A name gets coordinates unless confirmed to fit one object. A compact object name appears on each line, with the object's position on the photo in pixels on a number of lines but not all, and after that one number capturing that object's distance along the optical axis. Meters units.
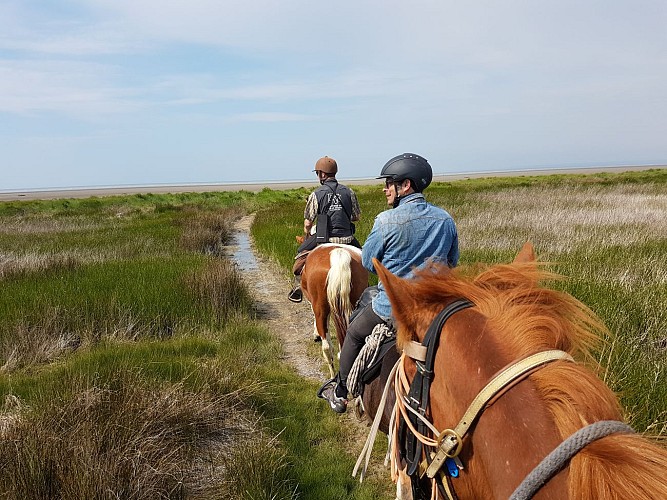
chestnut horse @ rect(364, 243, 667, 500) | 1.07
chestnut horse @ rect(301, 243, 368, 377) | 5.52
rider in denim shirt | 2.85
